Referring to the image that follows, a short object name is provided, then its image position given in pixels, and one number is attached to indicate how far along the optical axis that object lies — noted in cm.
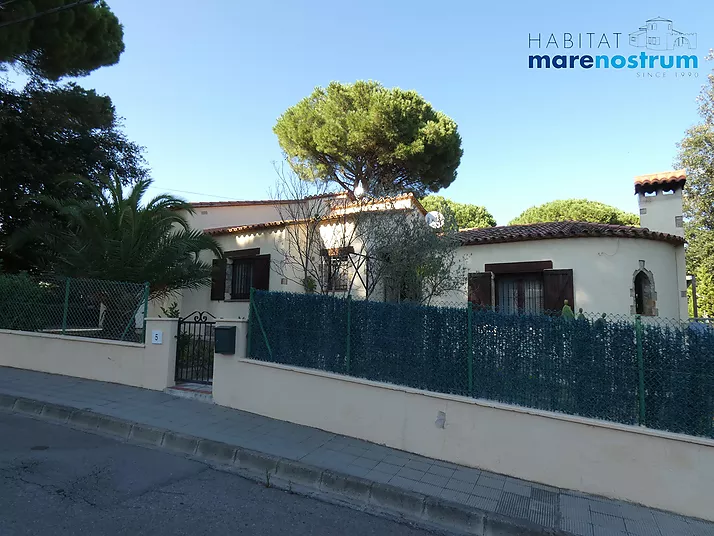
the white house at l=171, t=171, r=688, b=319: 1034
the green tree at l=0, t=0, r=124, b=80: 1140
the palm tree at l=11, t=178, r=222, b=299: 987
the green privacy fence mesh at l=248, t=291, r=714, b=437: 406
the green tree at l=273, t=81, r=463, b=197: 1812
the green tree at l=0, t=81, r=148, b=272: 1331
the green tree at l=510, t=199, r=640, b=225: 2797
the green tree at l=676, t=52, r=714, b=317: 1386
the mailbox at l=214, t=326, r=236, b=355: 653
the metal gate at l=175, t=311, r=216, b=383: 759
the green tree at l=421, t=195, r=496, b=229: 3005
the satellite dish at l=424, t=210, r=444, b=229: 870
